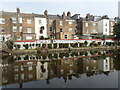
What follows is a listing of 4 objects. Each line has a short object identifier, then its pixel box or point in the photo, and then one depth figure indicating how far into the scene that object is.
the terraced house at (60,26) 46.06
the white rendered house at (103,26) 52.57
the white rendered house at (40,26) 43.97
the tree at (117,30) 43.77
